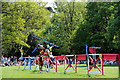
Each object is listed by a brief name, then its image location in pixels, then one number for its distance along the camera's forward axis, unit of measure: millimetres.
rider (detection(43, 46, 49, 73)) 18166
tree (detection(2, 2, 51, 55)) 40062
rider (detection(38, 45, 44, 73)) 18238
